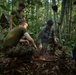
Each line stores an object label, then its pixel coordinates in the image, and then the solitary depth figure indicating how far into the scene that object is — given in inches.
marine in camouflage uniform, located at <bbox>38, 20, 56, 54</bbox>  124.9
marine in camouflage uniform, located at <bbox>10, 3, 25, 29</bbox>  121.8
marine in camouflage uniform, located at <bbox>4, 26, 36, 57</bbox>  86.6
